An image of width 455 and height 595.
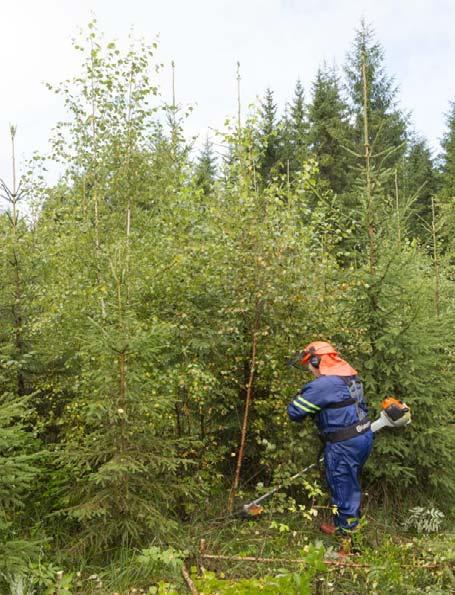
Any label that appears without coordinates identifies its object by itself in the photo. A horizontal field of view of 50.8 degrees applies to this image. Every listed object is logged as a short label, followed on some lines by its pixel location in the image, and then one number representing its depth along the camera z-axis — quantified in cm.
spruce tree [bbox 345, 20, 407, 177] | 2405
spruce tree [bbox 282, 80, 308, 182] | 2611
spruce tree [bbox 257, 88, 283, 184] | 2694
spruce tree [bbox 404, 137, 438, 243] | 2938
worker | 503
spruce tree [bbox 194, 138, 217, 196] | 2991
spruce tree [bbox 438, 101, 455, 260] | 2578
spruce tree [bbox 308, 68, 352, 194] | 2658
